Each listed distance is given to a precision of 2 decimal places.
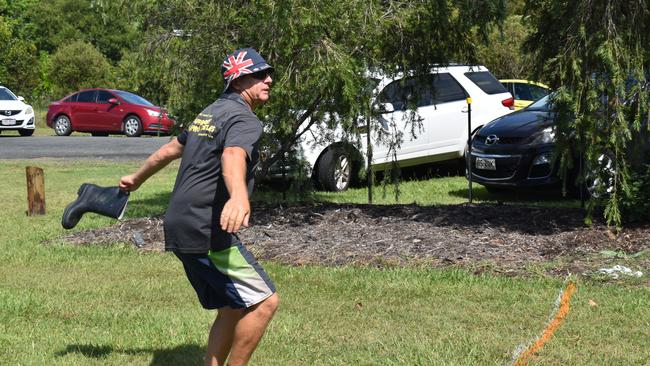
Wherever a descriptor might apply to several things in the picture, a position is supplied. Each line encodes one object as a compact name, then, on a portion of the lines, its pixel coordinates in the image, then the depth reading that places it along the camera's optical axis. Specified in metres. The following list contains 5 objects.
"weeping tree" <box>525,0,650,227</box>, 8.83
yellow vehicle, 20.45
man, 5.00
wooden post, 12.56
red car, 29.21
